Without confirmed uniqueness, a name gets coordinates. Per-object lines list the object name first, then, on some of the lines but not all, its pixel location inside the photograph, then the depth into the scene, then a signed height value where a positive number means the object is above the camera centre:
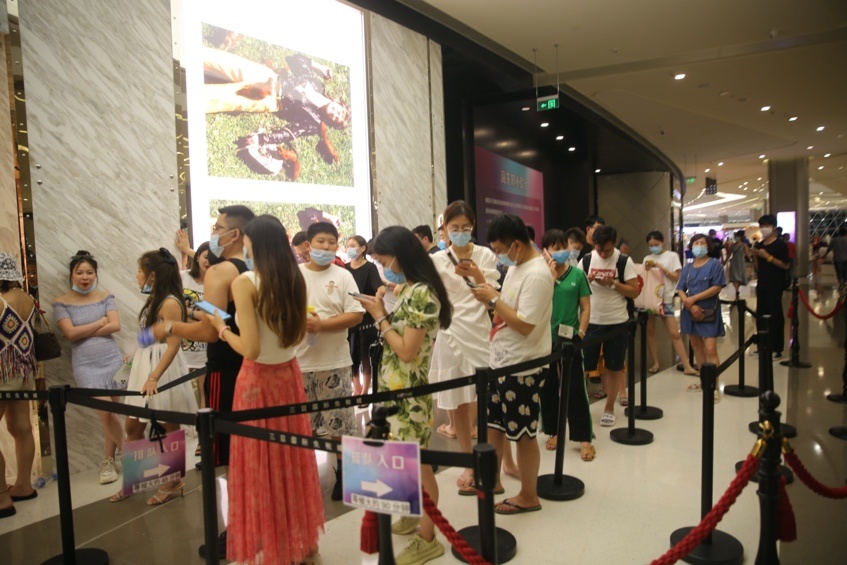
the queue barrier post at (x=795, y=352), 6.72 -1.18
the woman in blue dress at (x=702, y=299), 5.44 -0.43
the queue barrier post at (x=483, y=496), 1.64 -0.74
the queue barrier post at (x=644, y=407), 4.63 -1.31
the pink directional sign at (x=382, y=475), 1.56 -0.59
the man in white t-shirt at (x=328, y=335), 3.36 -0.43
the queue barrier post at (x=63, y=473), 2.54 -0.92
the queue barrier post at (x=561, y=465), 3.32 -1.23
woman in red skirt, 2.35 -0.58
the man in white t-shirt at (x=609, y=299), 4.69 -0.36
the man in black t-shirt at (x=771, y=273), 7.16 -0.26
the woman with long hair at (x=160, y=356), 3.36 -0.54
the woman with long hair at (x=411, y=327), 2.46 -0.29
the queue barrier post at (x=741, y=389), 5.44 -1.33
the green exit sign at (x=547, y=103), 8.48 +2.26
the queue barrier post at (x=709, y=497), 2.61 -1.11
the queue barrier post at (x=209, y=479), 2.07 -0.77
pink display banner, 9.24 +1.24
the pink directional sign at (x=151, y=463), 2.26 -0.79
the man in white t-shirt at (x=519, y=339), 2.86 -0.42
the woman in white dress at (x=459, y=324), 3.51 -0.41
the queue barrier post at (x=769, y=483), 1.87 -0.75
